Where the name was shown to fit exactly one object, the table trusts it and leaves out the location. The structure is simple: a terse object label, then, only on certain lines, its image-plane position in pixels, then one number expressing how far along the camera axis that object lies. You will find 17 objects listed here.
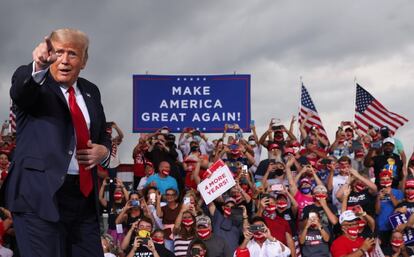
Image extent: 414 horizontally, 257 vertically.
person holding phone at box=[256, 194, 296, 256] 11.82
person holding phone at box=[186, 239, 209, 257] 11.09
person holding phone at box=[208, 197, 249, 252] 11.92
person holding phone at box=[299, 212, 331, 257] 11.55
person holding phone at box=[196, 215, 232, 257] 11.32
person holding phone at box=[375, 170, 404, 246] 12.64
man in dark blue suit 3.45
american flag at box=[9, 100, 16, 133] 19.12
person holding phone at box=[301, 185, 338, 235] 11.98
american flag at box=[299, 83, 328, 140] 20.71
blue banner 18.42
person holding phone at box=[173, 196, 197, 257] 11.86
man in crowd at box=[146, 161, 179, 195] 13.99
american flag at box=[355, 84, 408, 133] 20.53
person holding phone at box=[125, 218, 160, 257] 11.37
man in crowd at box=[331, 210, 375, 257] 10.95
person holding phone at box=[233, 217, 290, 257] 11.19
